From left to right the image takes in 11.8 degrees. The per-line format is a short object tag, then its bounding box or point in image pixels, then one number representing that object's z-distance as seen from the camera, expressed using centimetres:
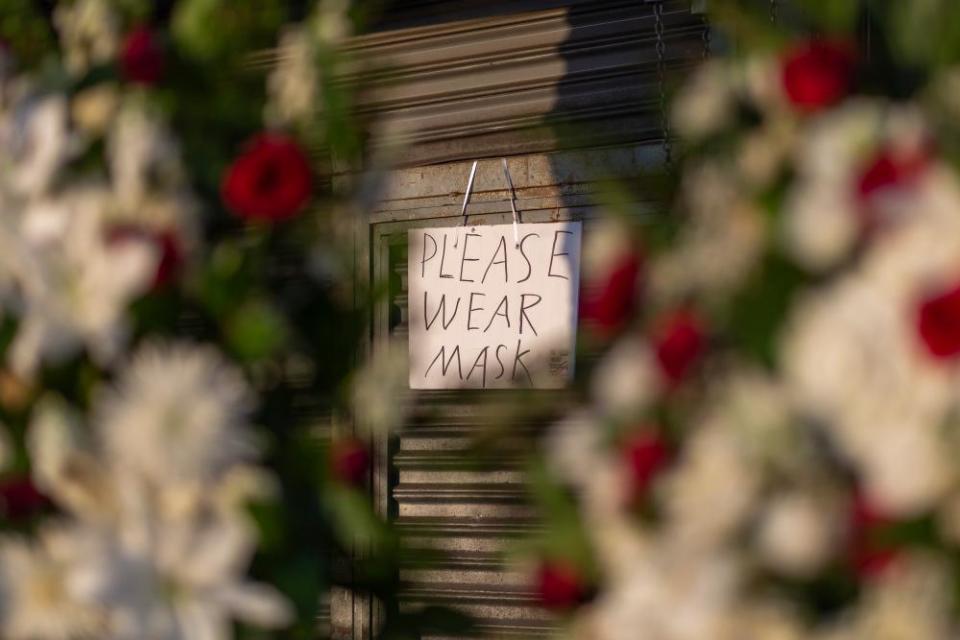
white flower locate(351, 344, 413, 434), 286
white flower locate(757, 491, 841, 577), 260
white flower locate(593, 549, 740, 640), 259
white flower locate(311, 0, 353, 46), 289
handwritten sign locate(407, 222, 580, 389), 573
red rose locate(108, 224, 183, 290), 280
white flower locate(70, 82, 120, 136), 288
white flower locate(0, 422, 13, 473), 282
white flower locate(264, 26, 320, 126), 287
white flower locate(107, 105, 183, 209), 283
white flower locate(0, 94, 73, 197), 284
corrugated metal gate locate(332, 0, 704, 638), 575
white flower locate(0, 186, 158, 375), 278
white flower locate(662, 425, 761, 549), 262
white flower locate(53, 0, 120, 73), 294
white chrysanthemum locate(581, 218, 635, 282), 275
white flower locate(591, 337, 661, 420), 269
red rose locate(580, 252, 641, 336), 273
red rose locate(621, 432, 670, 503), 266
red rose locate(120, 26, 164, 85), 289
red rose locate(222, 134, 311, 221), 282
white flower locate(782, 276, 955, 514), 257
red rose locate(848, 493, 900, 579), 260
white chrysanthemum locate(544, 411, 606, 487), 270
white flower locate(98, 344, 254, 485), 273
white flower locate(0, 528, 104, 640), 277
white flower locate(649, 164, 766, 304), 268
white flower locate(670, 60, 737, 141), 277
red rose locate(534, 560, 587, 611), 273
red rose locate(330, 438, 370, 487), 283
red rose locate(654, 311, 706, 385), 267
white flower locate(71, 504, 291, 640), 273
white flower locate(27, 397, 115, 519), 276
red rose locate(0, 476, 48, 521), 282
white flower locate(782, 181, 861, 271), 262
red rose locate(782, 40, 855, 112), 270
